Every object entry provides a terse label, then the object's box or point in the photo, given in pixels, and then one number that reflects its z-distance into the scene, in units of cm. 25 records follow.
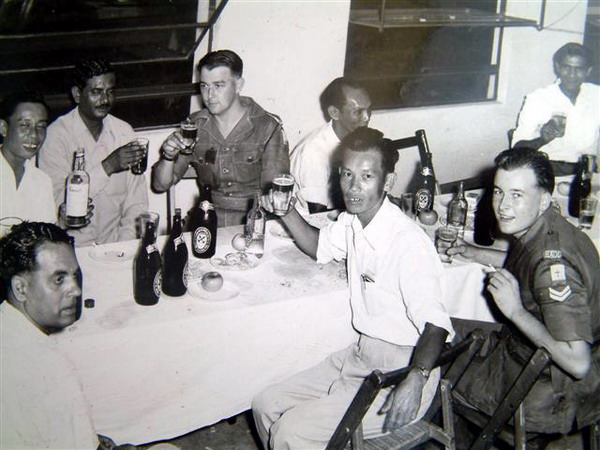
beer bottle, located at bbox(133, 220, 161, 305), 235
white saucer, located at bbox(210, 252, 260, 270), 270
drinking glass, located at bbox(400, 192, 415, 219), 347
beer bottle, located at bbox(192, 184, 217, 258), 275
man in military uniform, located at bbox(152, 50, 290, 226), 373
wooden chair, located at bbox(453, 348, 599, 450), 199
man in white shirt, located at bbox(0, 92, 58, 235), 296
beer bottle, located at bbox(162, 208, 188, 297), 244
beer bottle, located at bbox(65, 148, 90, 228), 284
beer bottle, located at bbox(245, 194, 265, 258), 284
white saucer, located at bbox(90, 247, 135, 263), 266
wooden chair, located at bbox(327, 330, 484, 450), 184
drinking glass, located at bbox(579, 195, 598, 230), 339
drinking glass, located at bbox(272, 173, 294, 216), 251
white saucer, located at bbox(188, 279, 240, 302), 241
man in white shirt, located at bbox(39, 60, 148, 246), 351
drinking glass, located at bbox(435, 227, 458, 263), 296
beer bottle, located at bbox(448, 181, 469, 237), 338
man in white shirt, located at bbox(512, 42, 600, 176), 535
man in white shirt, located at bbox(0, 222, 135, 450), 178
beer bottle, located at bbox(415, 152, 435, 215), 345
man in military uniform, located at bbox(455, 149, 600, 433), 216
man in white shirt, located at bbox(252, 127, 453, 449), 220
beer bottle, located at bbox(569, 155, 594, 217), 373
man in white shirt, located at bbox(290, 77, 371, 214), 398
